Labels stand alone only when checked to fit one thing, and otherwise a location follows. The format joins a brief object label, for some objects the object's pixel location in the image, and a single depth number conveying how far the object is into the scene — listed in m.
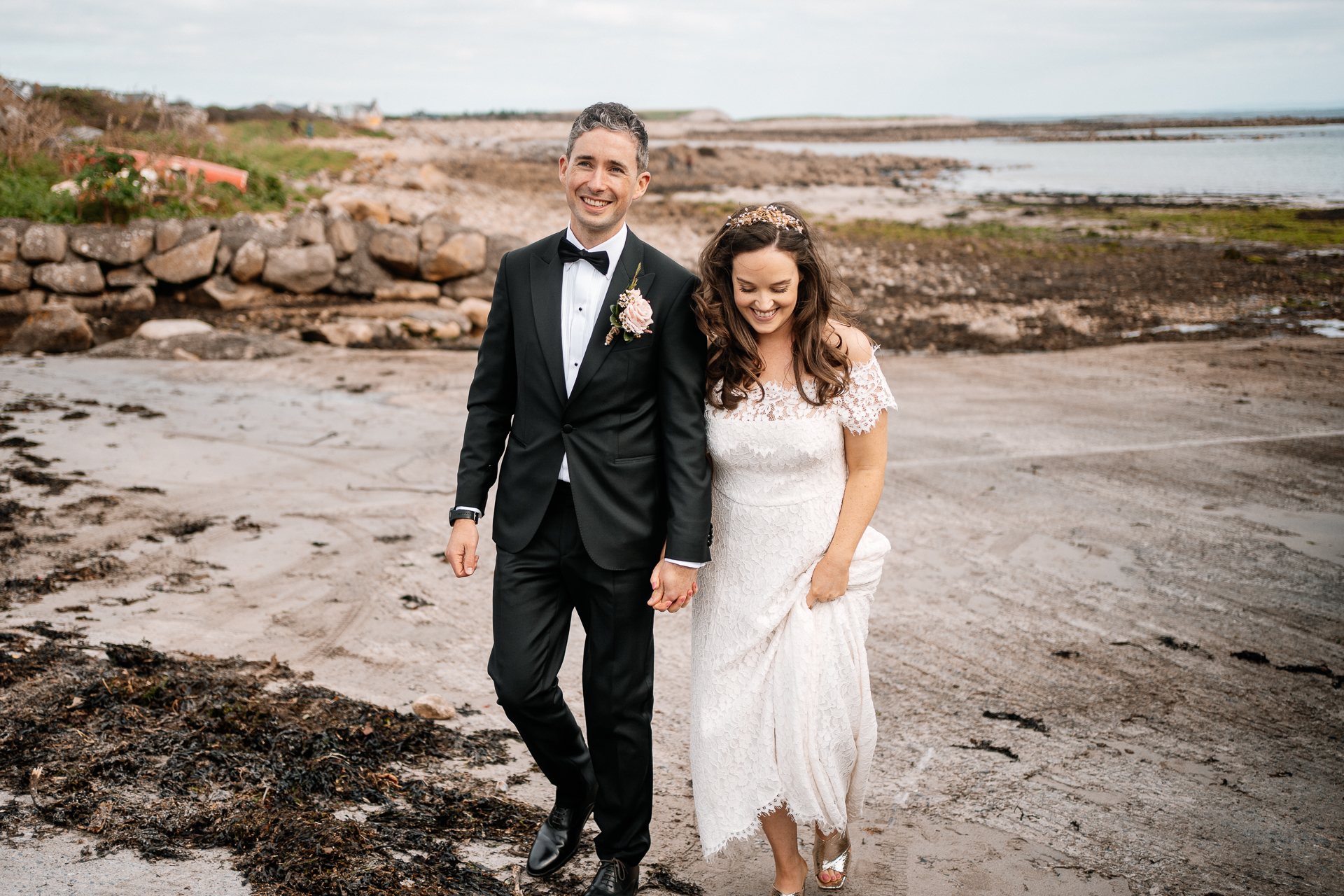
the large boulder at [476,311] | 13.10
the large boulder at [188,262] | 13.10
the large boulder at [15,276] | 12.55
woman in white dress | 2.73
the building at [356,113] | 58.06
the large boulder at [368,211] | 16.16
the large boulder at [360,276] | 13.76
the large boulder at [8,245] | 12.56
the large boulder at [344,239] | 13.83
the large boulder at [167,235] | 13.09
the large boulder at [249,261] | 13.38
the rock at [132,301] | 12.79
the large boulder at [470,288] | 13.96
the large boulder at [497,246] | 14.24
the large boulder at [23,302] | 12.36
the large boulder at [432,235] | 13.77
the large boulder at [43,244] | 12.67
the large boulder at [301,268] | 13.52
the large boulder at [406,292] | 13.70
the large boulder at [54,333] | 10.76
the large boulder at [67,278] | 12.71
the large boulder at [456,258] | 13.72
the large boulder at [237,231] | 13.47
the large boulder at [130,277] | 13.00
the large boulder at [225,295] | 13.14
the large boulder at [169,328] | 11.31
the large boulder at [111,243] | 12.83
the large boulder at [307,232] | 13.73
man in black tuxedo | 2.72
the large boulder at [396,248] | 13.63
